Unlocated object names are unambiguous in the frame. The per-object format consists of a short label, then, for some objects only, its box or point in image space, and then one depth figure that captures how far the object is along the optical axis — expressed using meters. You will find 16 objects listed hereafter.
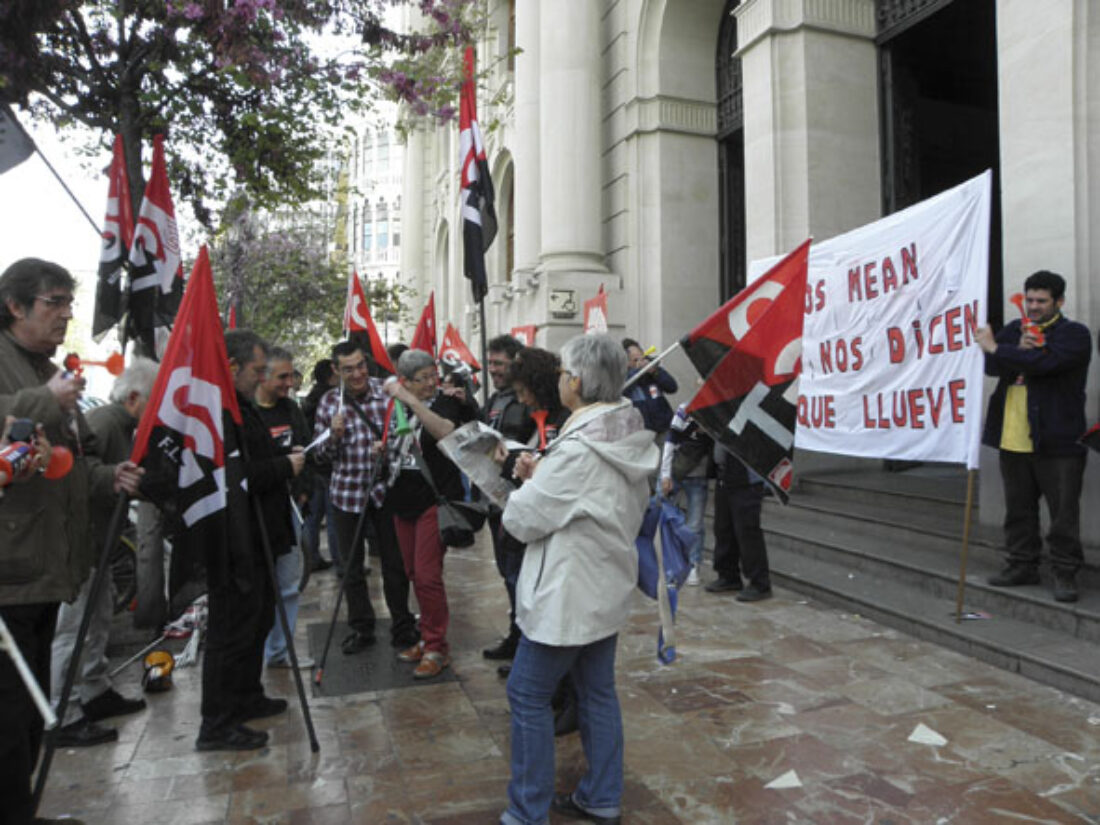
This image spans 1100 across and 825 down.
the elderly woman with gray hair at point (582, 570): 2.82
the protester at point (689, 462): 6.76
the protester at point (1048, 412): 4.92
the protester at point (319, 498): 7.64
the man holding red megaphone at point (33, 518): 2.58
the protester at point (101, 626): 3.92
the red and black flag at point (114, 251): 5.10
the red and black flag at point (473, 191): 6.10
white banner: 5.06
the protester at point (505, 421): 4.46
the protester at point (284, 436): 4.60
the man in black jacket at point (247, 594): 3.80
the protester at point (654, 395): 7.27
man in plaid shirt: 5.12
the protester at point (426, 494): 4.81
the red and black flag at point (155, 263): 4.72
